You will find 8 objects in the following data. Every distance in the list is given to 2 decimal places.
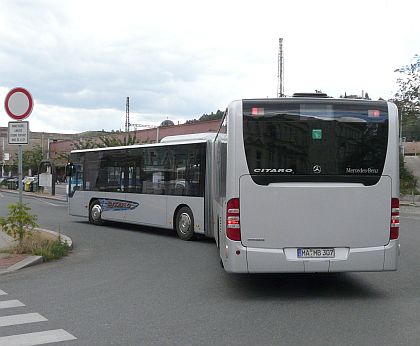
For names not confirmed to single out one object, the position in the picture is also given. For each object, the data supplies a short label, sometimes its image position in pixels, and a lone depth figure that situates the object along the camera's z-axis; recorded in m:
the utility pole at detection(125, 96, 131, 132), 82.37
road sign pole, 11.57
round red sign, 11.76
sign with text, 11.99
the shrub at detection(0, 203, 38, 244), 11.71
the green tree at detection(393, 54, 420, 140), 37.25
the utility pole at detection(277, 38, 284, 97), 51.31
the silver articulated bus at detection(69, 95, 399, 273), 7.52
